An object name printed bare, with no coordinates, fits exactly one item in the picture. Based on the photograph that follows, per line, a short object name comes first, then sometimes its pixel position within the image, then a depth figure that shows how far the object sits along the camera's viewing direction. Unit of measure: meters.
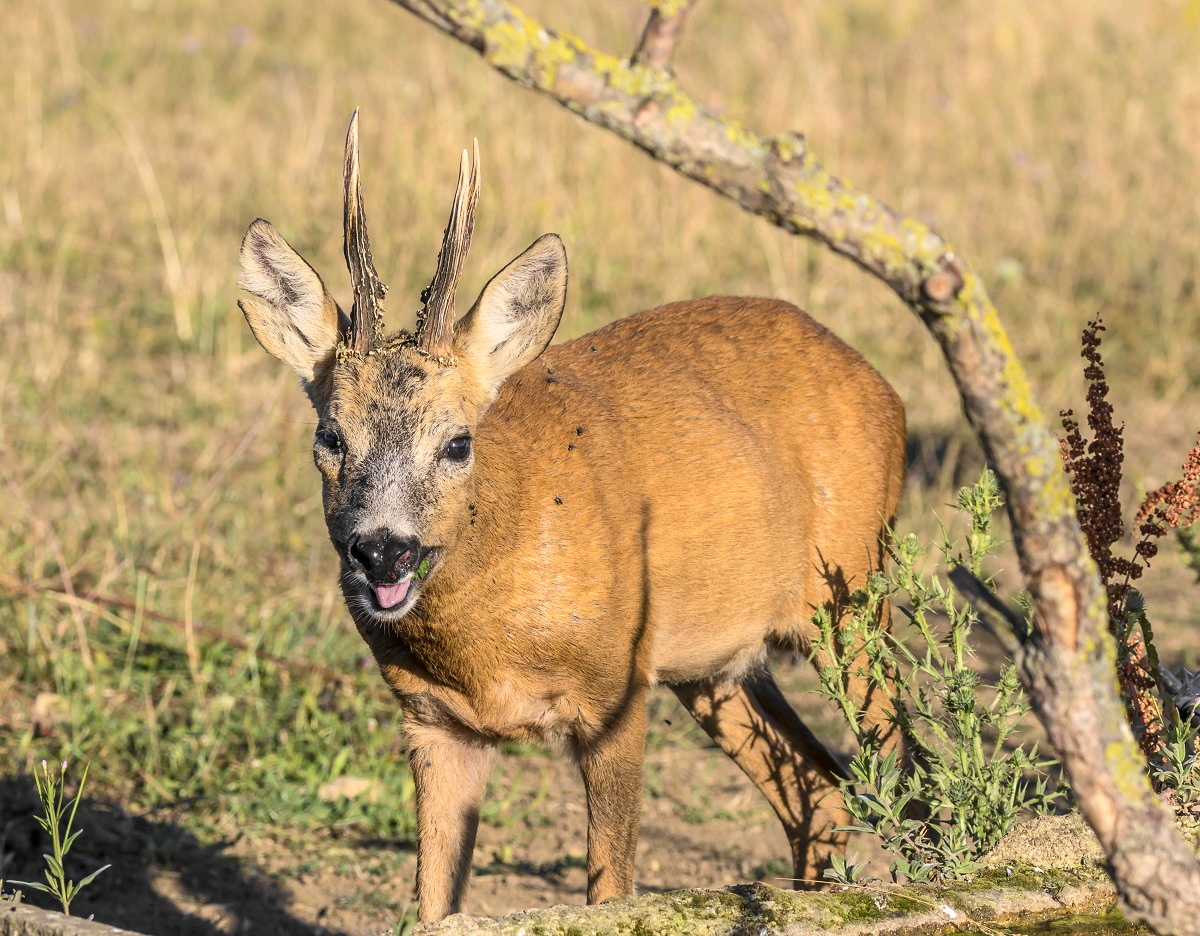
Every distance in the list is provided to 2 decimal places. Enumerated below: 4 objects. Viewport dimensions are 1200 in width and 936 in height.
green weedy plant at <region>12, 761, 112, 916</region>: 6.41
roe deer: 8.11
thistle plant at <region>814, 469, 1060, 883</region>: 6.83
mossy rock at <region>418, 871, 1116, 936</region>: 5.95
